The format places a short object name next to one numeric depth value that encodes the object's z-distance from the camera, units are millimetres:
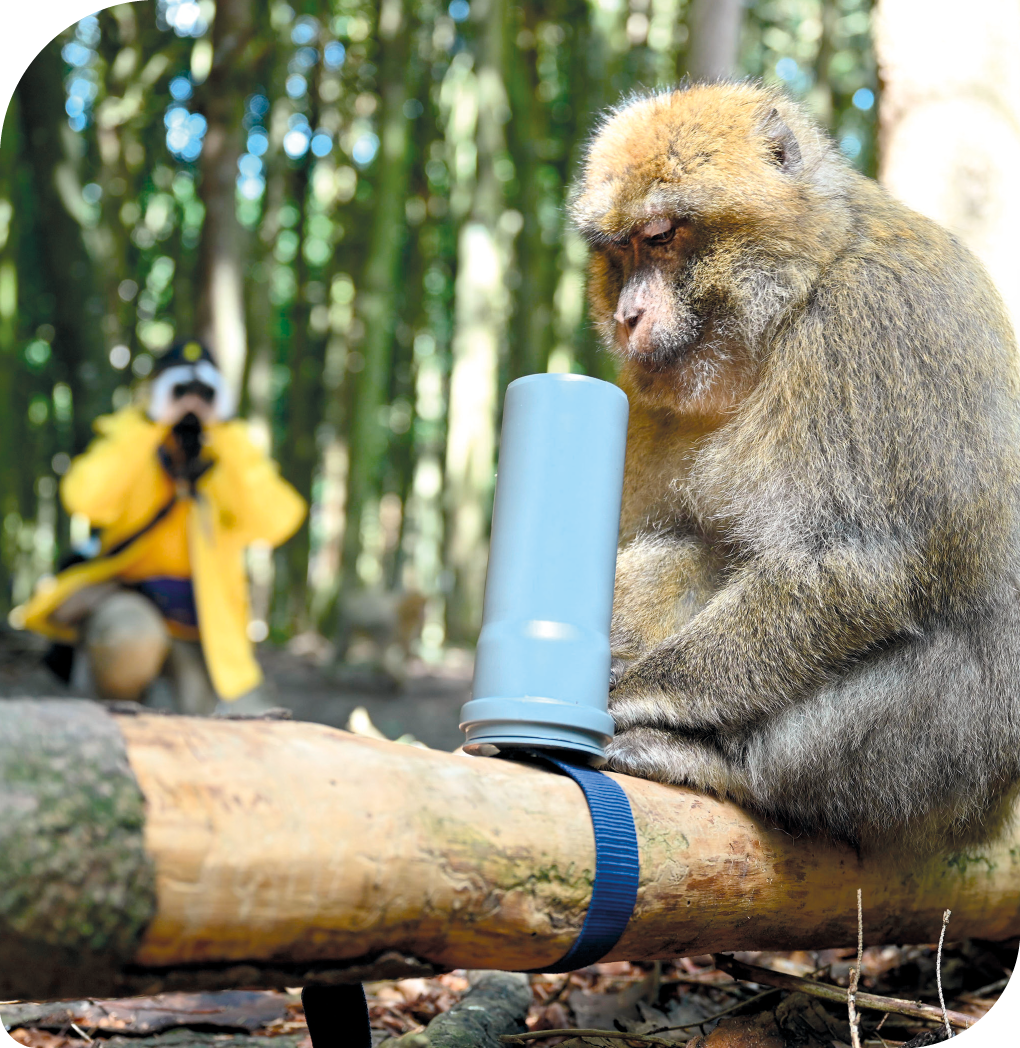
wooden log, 1298
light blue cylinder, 1901
